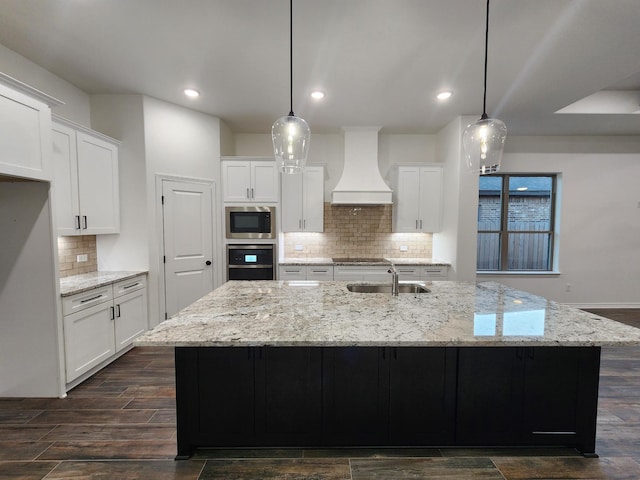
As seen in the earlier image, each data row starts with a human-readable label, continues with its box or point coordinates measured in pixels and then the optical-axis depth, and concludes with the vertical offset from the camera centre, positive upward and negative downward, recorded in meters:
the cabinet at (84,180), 2.79 +0.46
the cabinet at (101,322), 2.58 -0.97
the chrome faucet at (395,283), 2.46 -0.47
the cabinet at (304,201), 4.54 +0.40
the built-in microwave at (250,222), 4.30 +0.07
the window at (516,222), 5.19 +0.12
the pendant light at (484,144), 2.12 +0.63
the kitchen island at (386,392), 1.80 -1.01
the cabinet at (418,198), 4.56 +0.46
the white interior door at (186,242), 3.81 -0.22
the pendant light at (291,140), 2.04 +0.61
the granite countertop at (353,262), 4.32 -0.51
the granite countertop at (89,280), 2.63 -0.56
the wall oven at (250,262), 4.32 -0.52
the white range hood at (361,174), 4.44 +0.82
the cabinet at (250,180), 4.31 +0.67
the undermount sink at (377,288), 2.79 -0.57
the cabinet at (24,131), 2.07 +0.70
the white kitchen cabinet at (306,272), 4.33 -0.66
